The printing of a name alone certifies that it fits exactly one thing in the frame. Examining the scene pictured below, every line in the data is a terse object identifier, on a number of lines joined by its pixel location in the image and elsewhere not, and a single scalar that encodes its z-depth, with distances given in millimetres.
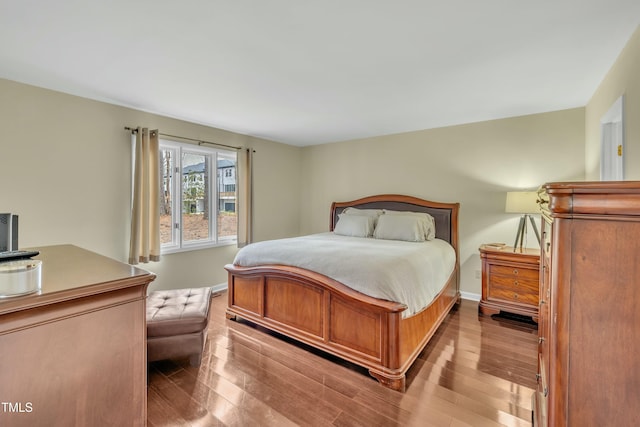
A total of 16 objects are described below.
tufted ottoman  2090
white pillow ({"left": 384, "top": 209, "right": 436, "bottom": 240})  3580
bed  2023
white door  2230
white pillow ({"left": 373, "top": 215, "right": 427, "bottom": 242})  3447
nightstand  2971
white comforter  2119
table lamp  2969
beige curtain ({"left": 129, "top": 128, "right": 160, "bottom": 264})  3182
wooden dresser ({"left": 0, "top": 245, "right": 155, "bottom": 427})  824
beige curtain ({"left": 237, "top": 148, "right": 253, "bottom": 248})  4270
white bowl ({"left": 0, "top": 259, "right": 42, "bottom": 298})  799
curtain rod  3187
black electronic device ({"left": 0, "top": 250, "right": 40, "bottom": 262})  1091
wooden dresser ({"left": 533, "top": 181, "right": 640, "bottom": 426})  774
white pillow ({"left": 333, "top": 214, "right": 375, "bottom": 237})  3867
